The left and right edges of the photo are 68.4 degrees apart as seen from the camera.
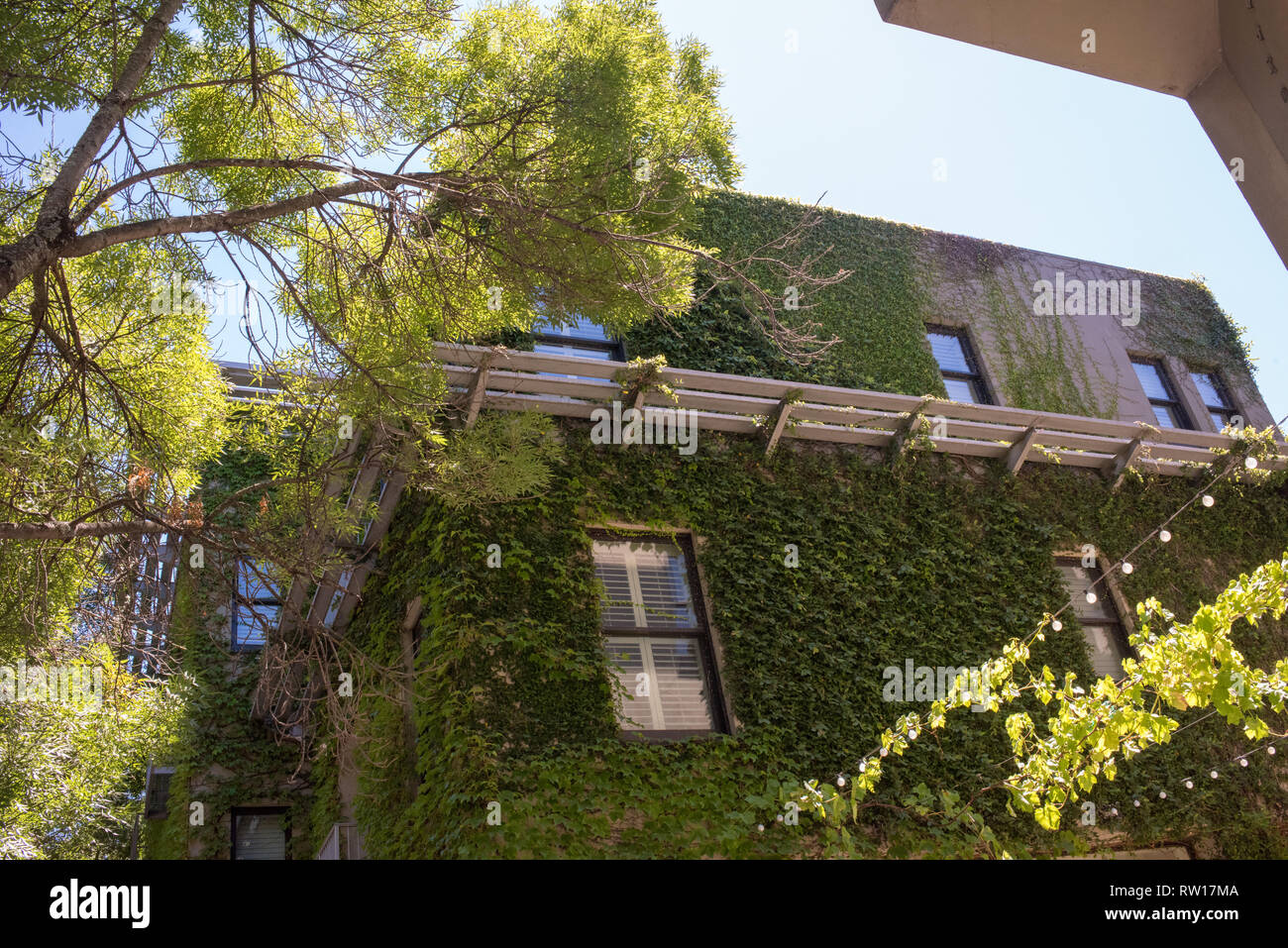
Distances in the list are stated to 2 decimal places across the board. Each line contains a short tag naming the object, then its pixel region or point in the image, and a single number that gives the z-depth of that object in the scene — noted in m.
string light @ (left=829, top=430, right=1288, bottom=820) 5.93
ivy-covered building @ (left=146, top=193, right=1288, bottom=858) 6.15
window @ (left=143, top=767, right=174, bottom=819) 9.11
